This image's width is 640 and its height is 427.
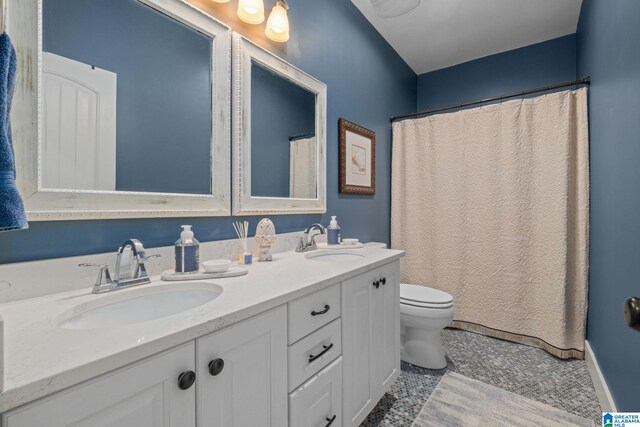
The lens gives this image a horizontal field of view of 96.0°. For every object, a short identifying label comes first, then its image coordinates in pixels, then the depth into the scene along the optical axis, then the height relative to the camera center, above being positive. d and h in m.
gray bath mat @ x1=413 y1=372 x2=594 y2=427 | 1.37 -0.99
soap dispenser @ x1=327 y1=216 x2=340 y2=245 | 1.75 -0.13
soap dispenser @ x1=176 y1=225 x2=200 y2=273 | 0.99 -0.14
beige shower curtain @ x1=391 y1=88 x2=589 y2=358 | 1.99 +0.00
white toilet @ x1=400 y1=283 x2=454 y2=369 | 1.78 -0.71
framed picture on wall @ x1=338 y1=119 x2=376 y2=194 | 2.02 +0.41
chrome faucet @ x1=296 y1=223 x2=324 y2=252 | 1.57 -0.17
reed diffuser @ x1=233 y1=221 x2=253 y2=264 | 1.23 -0.12
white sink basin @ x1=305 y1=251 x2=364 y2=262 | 1.57 -0.24
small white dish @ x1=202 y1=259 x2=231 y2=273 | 1.01 -0.19
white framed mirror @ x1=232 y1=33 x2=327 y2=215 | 1.32 +0.41
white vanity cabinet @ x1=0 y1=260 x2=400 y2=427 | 0.49 -0.39
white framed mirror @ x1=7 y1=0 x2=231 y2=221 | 0.79 +0.34
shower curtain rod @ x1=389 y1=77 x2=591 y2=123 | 1.90 +0.88
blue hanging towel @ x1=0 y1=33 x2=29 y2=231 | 0.47 +0.08
